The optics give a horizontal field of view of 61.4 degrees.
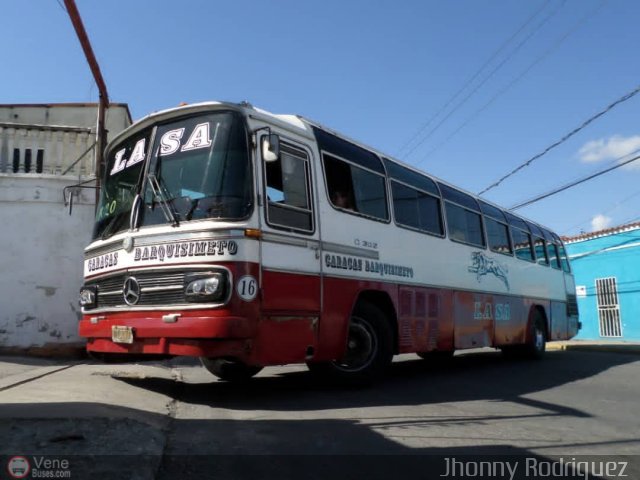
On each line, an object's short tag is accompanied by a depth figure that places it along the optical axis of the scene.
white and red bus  4.89
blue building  20.27
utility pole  9.45
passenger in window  6.26
